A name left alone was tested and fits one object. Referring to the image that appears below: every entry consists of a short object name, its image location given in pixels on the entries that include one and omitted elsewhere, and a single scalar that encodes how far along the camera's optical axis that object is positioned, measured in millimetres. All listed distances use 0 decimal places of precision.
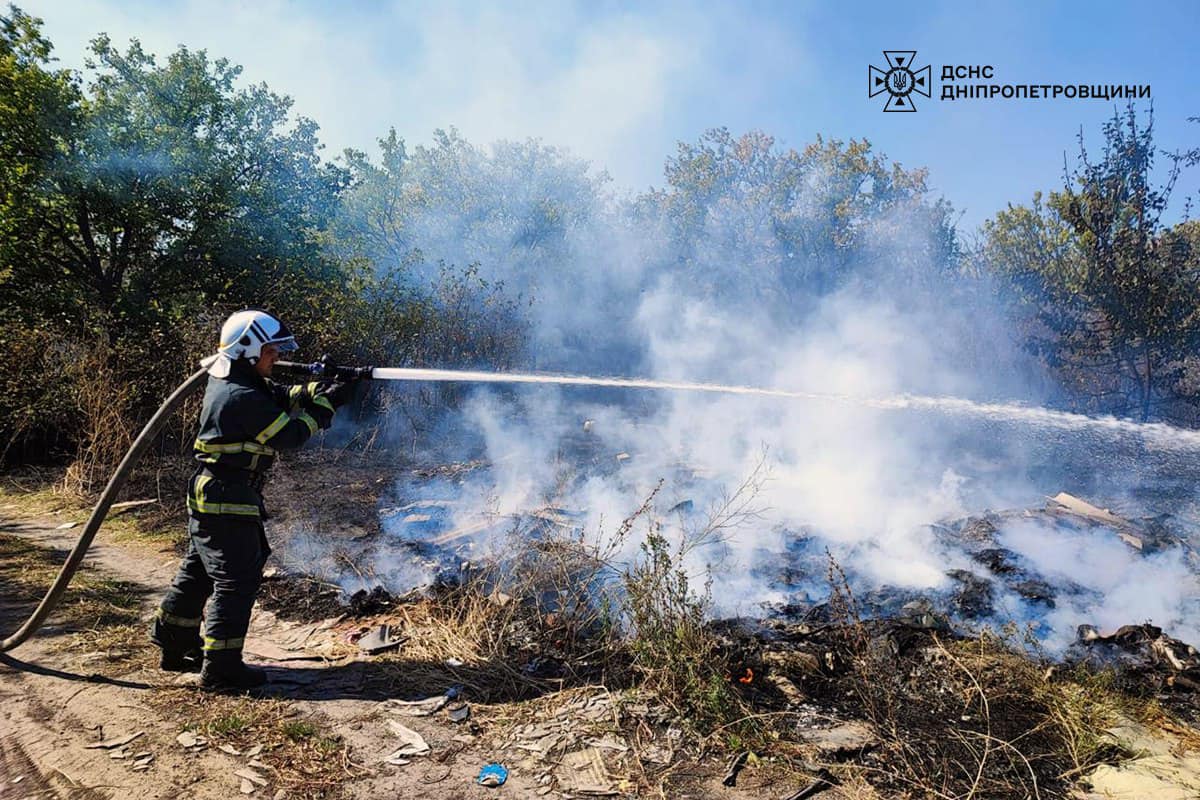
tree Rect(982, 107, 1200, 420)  9328
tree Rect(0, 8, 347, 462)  8250
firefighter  3486
